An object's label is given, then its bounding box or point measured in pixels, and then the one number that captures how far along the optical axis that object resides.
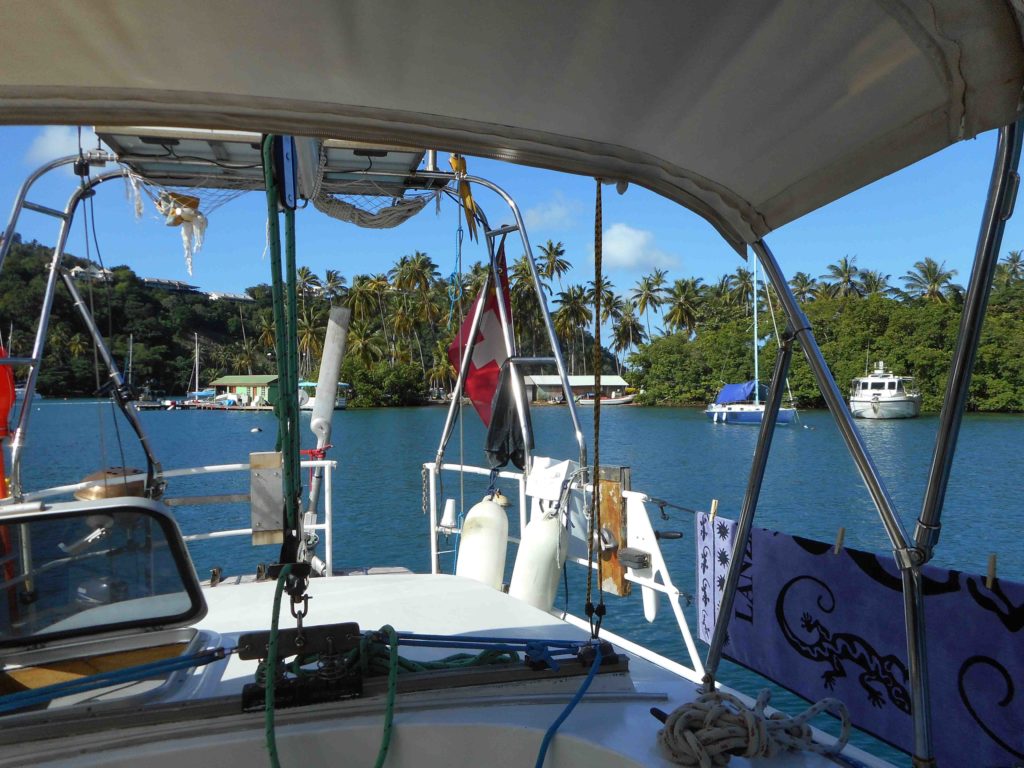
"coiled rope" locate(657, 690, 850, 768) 1.51
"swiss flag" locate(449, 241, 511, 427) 5.25
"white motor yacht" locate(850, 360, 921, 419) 38.62
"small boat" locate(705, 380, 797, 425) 41.88
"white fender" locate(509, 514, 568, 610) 4.32
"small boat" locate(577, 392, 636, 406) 62.52
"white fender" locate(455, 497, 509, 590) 4.59
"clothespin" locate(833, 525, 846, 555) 2.59
